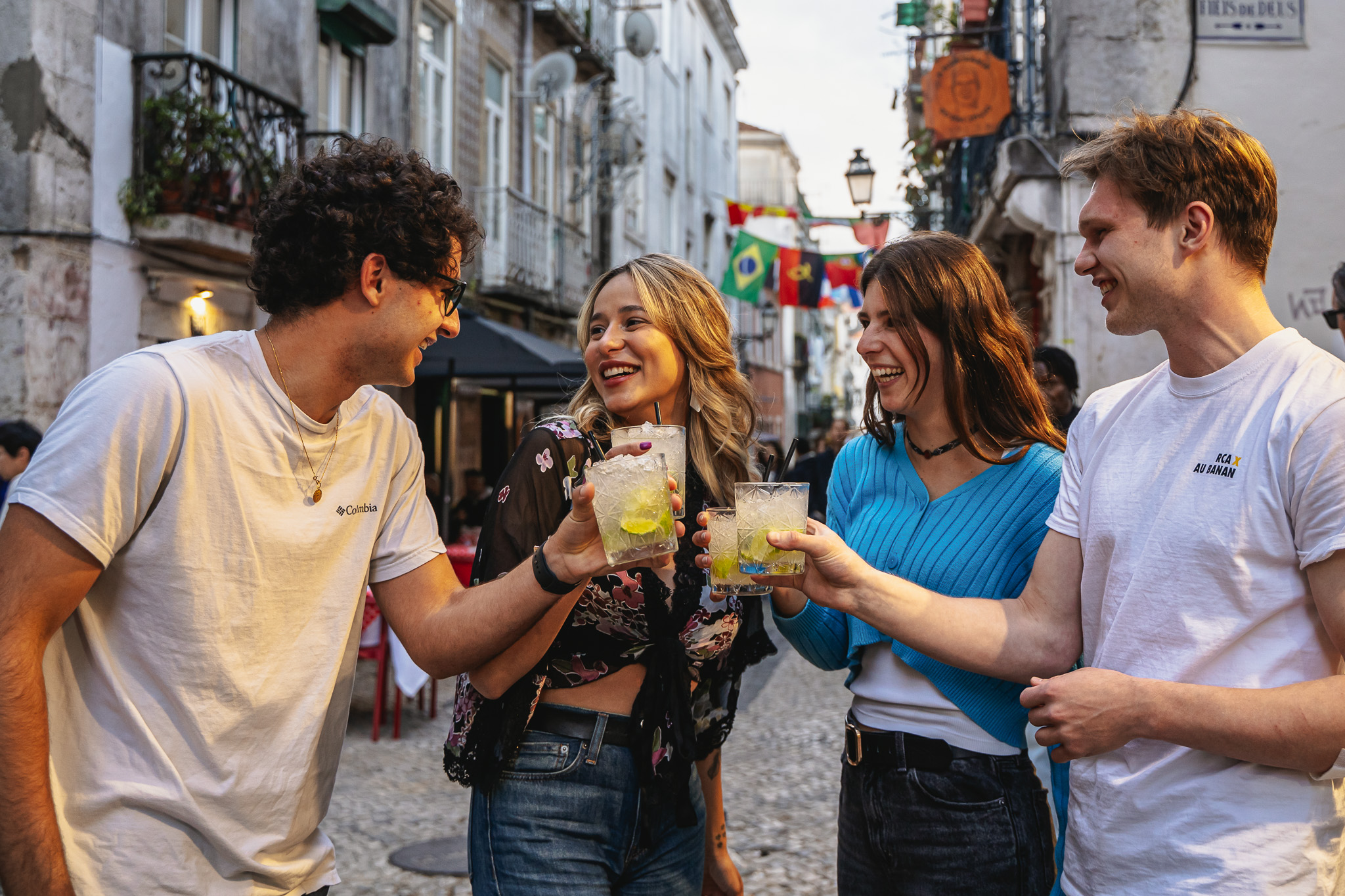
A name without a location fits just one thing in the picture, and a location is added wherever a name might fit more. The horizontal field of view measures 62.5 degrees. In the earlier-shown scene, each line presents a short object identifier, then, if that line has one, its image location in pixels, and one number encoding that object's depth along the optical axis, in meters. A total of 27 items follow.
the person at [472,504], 11.41
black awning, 8.59
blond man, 1.53
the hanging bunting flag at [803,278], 16.89
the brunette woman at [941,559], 1.99
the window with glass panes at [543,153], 17.06
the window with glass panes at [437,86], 13.44
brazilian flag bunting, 16.56
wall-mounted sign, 7.71
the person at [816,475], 7.52
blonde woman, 1.95
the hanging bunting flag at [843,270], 16.81
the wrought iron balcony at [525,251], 14.76
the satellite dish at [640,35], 19.05
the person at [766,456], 2.67
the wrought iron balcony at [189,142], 8.92
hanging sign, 9.16
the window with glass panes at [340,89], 11.84
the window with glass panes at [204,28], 9.57
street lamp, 13.38
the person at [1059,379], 4.80
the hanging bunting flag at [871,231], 14.30
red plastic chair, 6.32
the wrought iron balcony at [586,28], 16.77
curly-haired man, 1.58
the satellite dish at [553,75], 15.70
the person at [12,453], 6.04
